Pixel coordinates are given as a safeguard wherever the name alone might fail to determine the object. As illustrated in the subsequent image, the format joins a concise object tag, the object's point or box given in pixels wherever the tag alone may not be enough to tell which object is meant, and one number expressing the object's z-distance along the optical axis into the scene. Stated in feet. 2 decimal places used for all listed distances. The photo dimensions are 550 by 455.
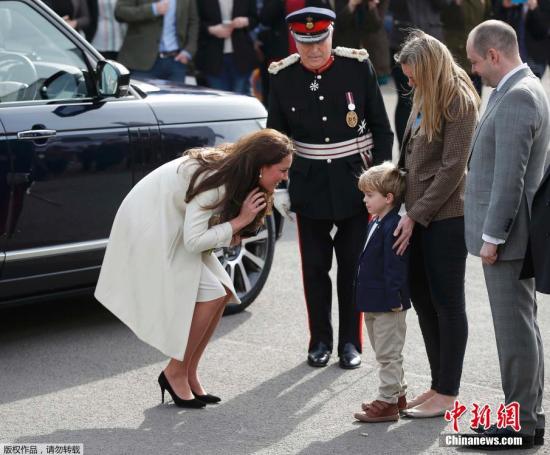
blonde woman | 32.35
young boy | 32.71
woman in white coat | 33.22
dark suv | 38.63
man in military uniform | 38.19
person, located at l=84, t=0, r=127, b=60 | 66.85
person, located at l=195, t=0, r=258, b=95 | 69.56
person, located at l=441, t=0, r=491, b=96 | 67.92
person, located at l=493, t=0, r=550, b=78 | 75.61
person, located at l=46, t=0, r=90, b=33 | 65.05
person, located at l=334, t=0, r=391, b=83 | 68.18
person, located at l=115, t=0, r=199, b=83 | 66.64
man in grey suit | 29.04
